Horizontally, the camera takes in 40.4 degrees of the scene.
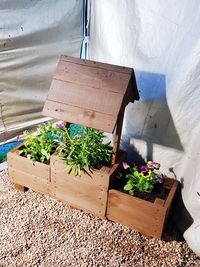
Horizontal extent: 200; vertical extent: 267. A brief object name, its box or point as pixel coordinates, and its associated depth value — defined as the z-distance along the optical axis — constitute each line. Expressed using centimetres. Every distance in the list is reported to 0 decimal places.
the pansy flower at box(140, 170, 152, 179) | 176
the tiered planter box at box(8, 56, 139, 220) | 154
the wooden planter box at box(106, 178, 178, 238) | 163
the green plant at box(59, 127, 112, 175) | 175
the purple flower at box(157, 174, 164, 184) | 179
